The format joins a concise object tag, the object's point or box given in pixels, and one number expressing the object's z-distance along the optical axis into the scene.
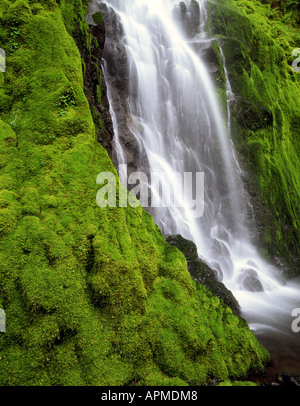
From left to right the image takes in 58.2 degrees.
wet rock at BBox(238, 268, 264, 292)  10.23
